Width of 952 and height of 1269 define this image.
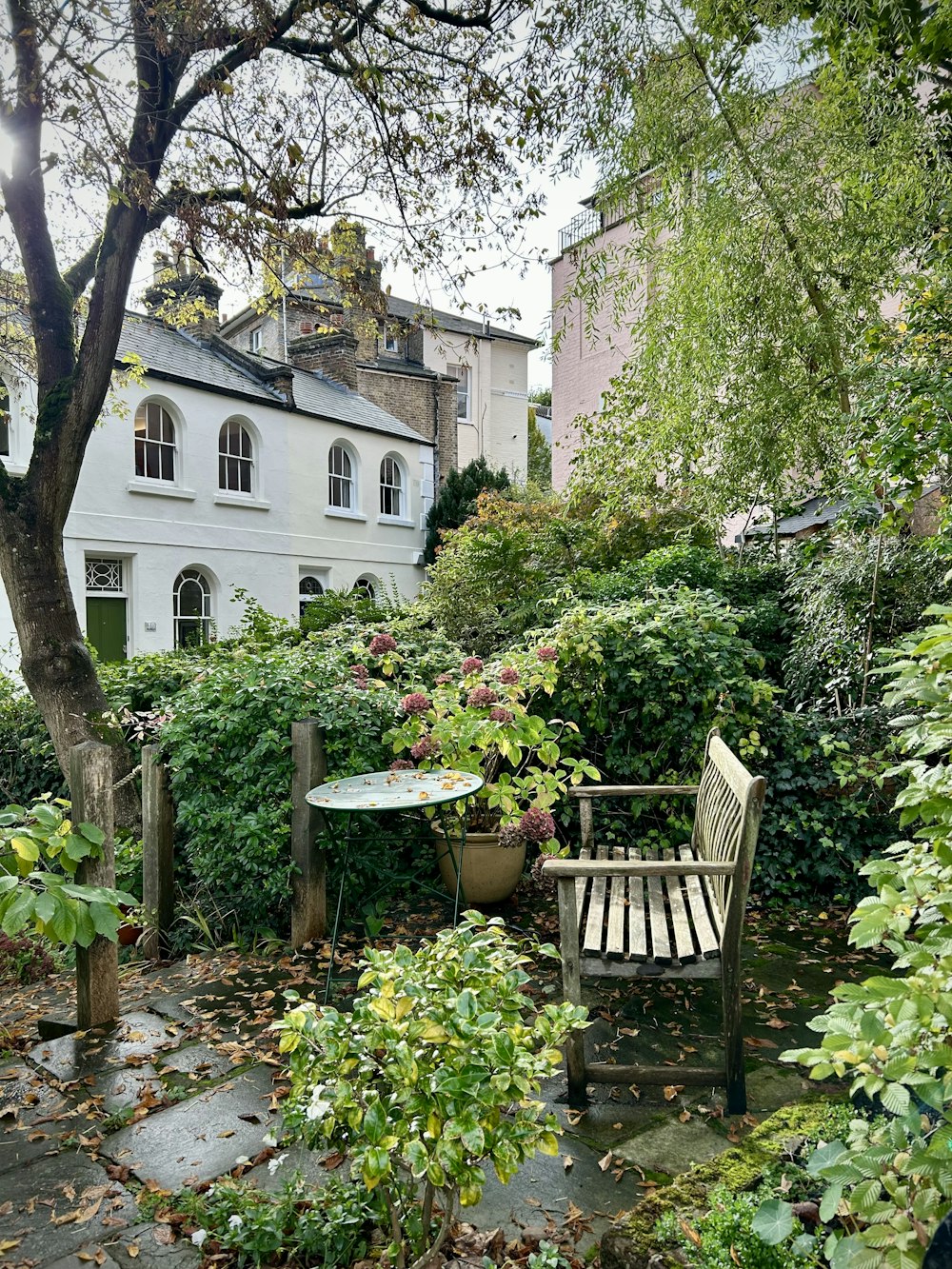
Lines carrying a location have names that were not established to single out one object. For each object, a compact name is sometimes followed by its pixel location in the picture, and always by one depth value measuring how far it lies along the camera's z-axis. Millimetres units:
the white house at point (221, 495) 14836
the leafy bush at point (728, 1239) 1816
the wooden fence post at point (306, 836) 4332
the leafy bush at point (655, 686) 5066
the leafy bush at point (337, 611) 8867
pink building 17634
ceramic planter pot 4773
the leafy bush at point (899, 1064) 1379
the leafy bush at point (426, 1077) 1694
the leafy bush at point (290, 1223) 2109
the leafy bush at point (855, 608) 5320
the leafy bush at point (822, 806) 4926
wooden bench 2775
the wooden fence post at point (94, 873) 3576
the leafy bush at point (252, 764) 4402
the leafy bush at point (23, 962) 4699
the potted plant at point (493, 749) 4500
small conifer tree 21828
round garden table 3566
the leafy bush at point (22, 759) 7574
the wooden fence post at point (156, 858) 4691
